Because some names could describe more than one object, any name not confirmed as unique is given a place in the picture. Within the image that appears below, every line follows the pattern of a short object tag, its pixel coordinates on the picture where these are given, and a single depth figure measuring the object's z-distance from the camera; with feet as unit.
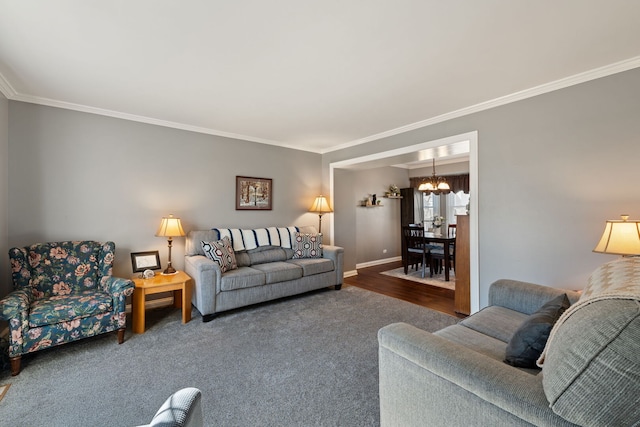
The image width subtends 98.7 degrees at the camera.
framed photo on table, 10.82
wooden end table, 9.00
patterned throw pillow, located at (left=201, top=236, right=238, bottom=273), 10.98
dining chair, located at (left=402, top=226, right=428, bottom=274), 16.92
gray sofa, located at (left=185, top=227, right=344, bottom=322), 10.08
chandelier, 17.72
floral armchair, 6.84
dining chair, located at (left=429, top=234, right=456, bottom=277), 16.42
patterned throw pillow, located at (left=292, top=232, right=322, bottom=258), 13.94
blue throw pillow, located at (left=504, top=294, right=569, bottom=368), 3.88
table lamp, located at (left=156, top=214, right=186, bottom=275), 10.64
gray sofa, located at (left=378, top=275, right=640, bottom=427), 2.34
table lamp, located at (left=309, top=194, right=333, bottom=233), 15.88
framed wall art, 14.07
